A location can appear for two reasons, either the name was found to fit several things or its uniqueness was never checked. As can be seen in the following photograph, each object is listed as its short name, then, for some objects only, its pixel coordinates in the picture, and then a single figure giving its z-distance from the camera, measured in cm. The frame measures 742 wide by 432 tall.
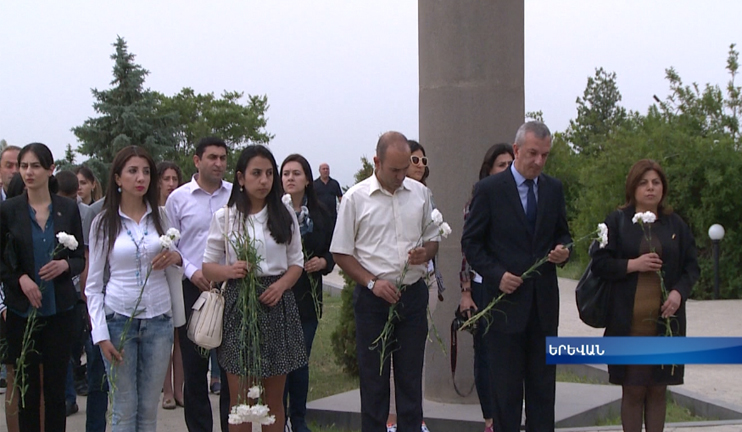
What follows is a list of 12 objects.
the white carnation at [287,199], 587
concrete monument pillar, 704
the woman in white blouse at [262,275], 495
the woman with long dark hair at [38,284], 530
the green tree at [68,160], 4153
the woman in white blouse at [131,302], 486
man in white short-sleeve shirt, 516
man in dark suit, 510
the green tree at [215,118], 5581
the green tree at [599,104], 7006
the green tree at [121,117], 4700
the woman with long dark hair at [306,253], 615
